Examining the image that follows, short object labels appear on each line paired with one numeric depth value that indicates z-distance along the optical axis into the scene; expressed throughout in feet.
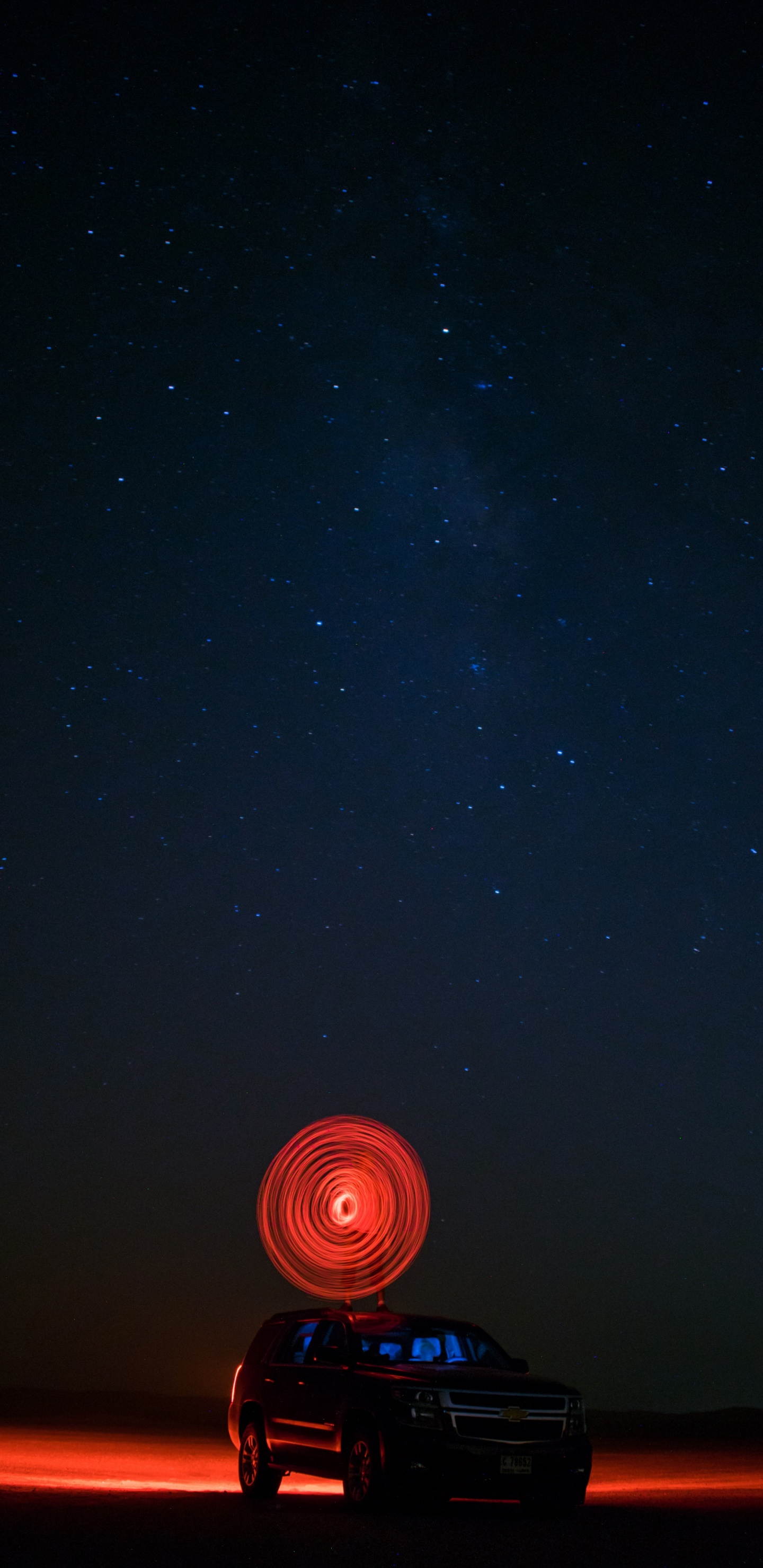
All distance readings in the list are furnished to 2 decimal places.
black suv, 34.22
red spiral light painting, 79.46
